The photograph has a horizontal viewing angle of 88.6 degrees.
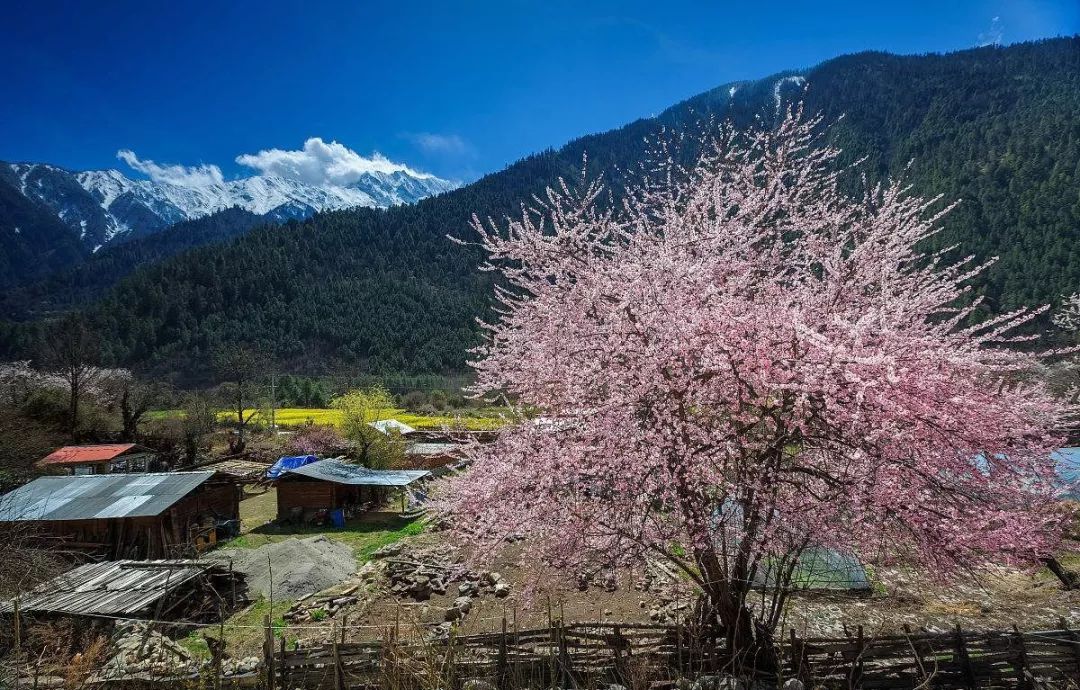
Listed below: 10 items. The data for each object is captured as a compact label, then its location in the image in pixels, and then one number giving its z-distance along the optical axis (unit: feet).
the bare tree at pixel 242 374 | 166.18
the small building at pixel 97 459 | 104.06
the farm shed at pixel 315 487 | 90.53
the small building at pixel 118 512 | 65.05
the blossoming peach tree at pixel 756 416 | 18.12
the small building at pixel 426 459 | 124.60
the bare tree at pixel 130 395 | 140.36
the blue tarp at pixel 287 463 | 114.52
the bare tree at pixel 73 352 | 131.34
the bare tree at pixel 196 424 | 138.21
